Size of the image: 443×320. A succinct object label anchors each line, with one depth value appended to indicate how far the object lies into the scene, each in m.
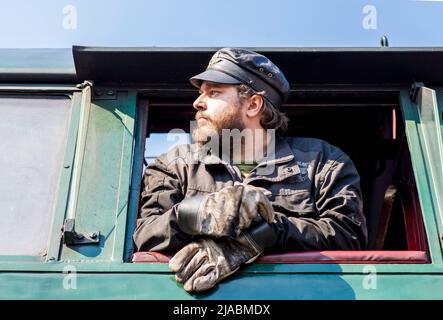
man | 3.71
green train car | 3.66
